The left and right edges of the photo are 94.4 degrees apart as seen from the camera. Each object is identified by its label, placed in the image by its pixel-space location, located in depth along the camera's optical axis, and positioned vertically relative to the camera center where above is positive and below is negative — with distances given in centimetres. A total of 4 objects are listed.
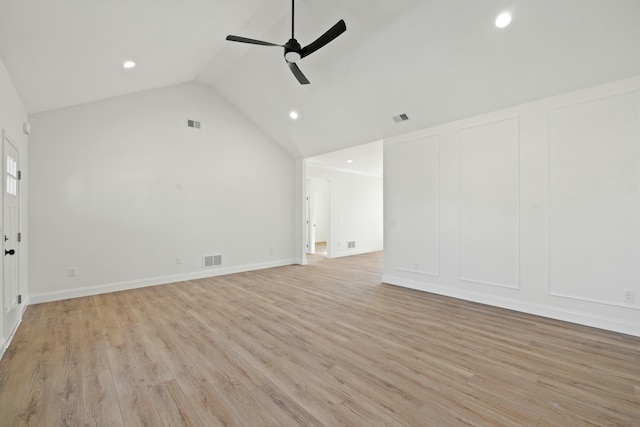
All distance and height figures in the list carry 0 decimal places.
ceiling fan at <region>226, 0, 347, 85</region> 281 +171
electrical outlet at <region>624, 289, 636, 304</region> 316 -94
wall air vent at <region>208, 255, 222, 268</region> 598 -100
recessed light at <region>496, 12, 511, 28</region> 293 +191
